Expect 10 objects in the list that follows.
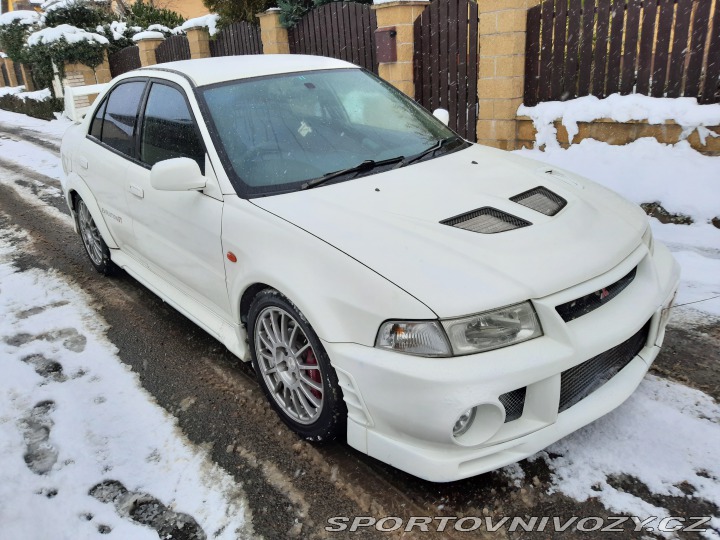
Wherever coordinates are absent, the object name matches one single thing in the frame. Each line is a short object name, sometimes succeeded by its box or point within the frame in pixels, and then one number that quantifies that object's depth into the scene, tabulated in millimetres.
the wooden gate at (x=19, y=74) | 25162
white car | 2240
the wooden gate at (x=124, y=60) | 15922
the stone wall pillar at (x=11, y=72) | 26673
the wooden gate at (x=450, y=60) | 7301
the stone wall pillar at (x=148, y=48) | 14930
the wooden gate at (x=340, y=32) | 8656
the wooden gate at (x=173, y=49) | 13461
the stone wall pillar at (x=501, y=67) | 6656
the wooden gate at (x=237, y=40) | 10997
